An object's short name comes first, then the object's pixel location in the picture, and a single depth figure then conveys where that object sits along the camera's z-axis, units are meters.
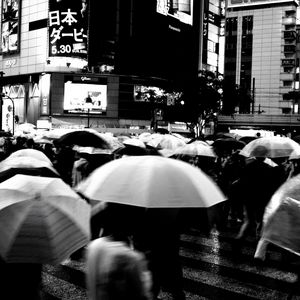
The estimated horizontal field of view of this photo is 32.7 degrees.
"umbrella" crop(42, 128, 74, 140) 14.27
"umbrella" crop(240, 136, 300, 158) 8.43
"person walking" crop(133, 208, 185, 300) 3.81
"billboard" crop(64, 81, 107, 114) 51.47
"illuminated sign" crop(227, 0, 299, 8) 95.38
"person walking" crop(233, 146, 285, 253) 7.60
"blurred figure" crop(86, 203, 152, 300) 2.41
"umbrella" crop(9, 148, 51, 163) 6.66
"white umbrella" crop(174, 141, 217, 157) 10.07
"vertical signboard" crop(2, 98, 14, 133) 50.59
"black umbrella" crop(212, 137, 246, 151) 12.51
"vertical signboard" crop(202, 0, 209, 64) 68.75
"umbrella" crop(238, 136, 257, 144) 14.50
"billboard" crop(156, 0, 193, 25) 59.56
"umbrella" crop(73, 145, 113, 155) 8.80
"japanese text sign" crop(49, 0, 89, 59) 51.09
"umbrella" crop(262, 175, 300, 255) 3.06
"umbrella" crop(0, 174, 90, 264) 2.89
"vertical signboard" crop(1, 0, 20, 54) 57.75
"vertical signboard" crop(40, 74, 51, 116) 51.91
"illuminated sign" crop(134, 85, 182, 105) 53.88
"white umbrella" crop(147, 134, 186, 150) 11.82
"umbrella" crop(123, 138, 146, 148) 8.97
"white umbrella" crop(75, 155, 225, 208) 3.35
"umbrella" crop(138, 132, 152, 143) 13.22
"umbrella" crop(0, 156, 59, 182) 5.57
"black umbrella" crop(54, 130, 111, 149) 9.13
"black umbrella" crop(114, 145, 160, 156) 8.24
